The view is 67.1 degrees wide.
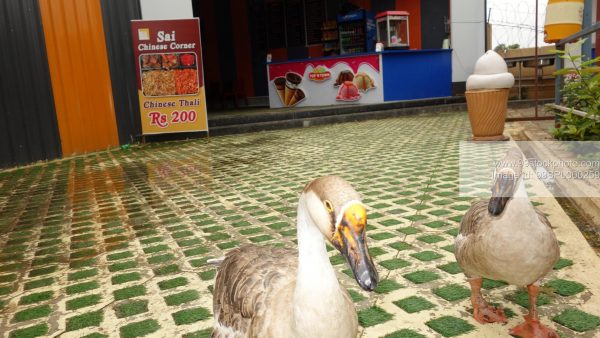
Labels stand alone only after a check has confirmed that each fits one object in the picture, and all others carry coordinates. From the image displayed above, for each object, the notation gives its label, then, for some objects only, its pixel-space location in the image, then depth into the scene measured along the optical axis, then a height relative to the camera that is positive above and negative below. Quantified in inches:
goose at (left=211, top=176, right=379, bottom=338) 51.8 -26.7
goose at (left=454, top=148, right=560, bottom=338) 79.1 -29.5
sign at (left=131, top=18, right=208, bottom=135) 370.3 +20.1
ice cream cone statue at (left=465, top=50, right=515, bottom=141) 267.4 -11.2
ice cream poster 543.2 +5.1
